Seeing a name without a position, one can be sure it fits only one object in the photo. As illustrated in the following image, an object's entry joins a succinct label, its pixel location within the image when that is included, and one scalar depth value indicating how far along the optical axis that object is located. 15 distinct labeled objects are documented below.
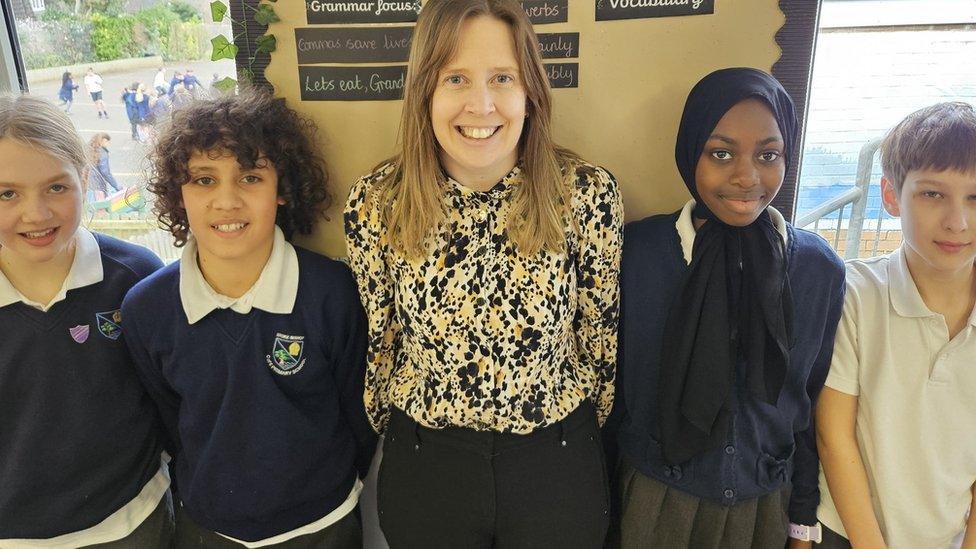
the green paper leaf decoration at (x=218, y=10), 1.53
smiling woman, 1.24
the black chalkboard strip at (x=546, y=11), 1.49
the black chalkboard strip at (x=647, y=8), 1.48
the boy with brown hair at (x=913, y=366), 1.29
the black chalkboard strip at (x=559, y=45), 1.51
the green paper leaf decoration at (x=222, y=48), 1.56
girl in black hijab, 1.28
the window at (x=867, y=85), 1.67
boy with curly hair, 1.39
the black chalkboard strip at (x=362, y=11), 1.52
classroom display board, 1.49
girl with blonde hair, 1.40
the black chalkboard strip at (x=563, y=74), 1.53
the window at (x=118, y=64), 1.85
